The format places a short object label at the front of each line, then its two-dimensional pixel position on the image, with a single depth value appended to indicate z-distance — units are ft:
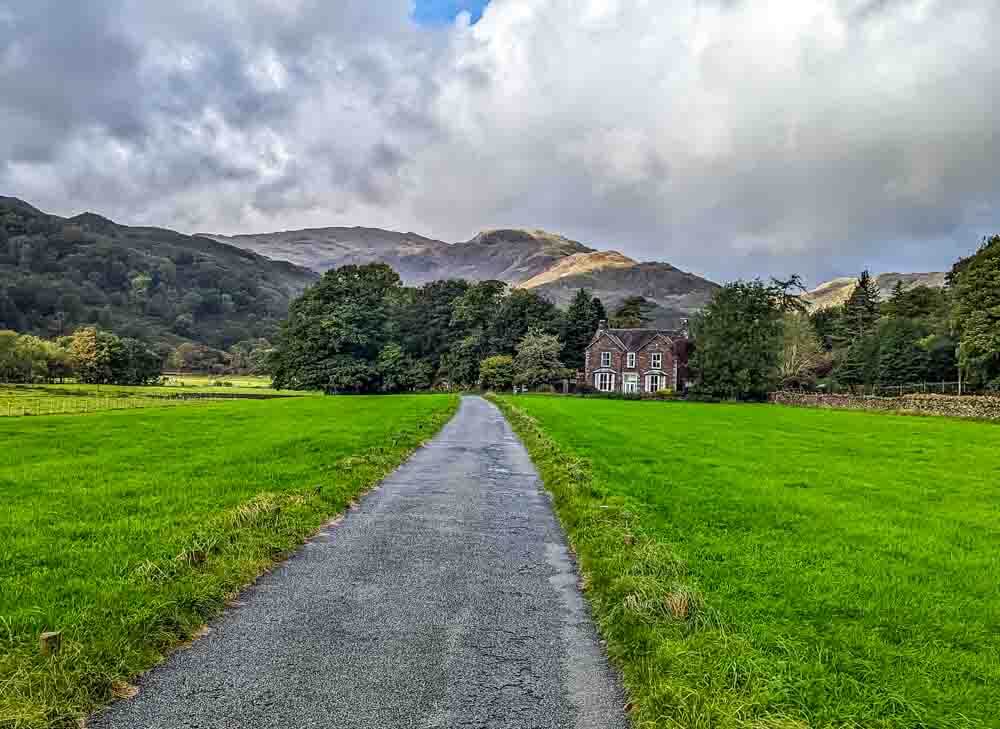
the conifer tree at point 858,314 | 339.16
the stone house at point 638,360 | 300.48
